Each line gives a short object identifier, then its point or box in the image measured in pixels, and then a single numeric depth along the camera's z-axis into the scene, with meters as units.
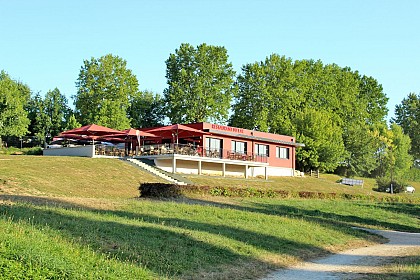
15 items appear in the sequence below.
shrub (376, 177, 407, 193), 64.94
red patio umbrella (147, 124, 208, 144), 45.06
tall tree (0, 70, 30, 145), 63.22
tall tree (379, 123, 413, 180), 80.56
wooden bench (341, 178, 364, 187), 65.81
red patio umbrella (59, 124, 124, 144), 44.78
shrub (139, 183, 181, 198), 27.62
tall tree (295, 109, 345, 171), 66.81
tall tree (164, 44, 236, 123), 63.78
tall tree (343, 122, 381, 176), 77.06
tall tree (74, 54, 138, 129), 63.88
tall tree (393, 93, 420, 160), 98.06
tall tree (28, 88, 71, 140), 75.62
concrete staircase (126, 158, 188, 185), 38.97
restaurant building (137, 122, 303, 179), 44.94
